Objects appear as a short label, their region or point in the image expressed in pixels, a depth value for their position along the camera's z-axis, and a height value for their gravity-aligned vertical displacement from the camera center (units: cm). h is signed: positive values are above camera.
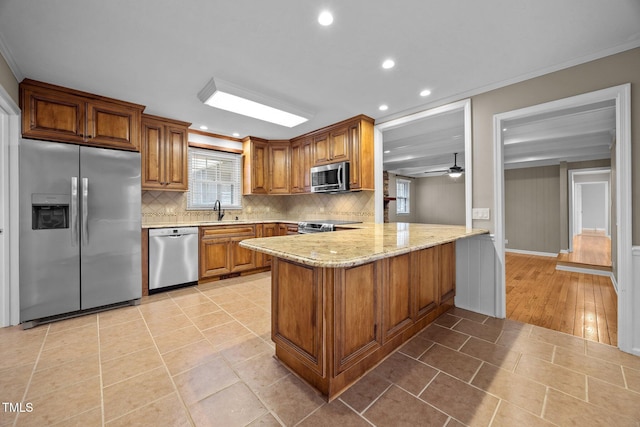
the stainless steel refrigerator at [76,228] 254 -16
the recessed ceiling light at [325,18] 175 +132
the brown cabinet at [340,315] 152 -67
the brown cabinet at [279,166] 495 +89
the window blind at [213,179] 451 +61
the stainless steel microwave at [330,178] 387 +54
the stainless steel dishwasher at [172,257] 346 -60
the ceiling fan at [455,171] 636 +103
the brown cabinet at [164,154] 363 +85
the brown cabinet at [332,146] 393 +105
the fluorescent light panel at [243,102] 266 +122
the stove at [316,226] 372 -20
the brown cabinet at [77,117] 260 +104
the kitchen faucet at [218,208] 467 +9
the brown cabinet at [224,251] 391 -60
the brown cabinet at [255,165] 480 +89
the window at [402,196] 945 +61
